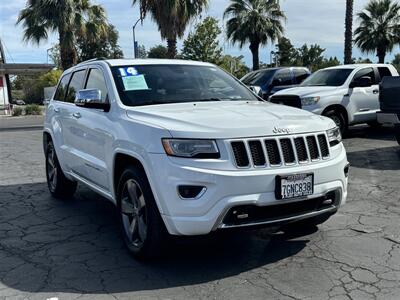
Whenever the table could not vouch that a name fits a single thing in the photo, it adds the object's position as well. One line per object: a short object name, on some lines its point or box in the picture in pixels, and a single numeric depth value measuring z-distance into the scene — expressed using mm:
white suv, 3908
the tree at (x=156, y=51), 67062
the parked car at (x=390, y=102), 9273
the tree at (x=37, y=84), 46031
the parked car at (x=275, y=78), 16359
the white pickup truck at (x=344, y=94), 11828
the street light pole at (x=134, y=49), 30438
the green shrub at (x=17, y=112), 31309
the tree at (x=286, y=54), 71375
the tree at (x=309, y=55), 75438
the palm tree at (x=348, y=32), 21422
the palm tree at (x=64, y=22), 25281
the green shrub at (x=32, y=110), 31416
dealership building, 38688
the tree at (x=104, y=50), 62134
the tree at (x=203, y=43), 43844
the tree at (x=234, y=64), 45312
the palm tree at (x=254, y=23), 32319
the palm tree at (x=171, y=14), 21875
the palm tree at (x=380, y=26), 34906
